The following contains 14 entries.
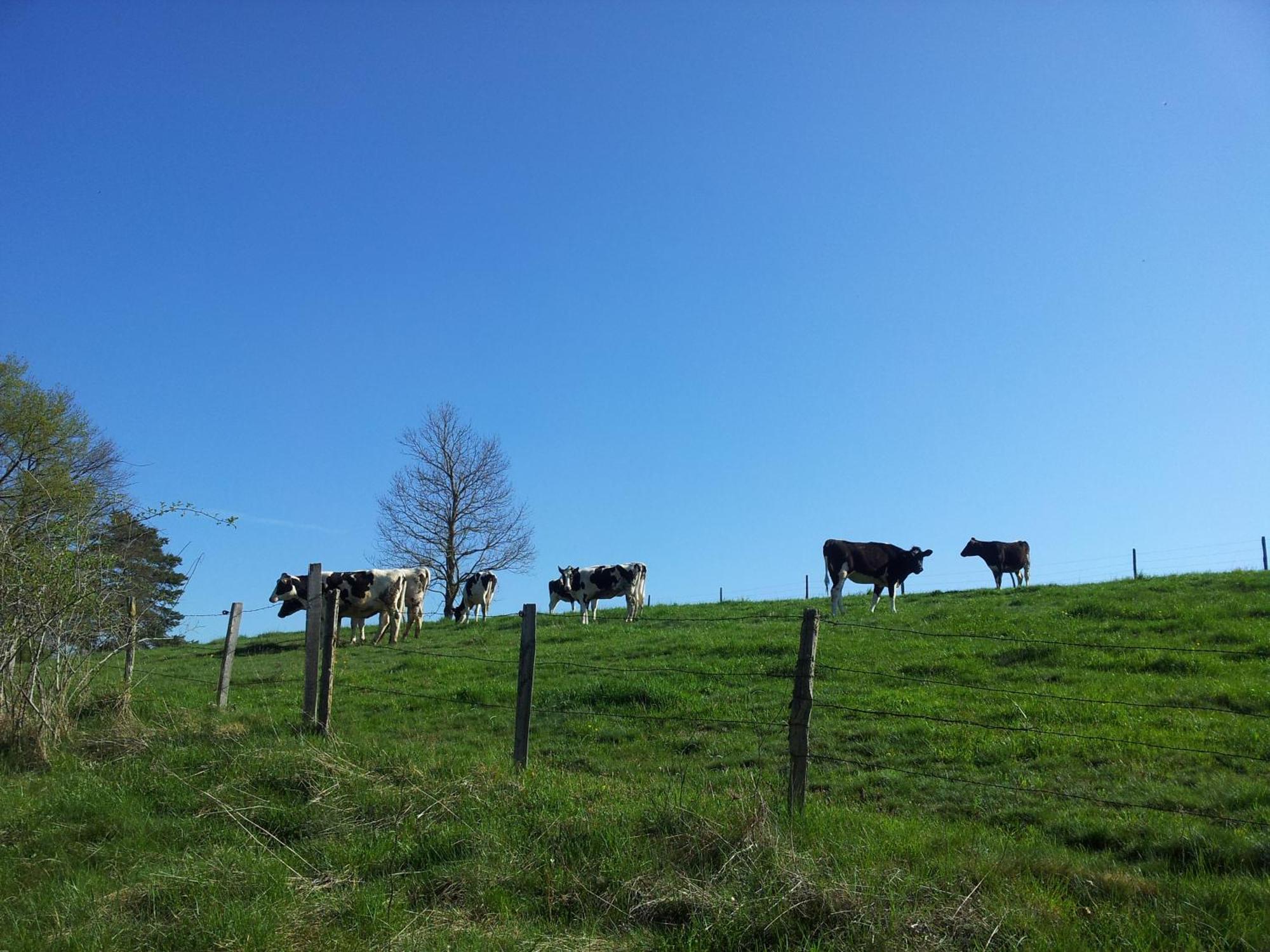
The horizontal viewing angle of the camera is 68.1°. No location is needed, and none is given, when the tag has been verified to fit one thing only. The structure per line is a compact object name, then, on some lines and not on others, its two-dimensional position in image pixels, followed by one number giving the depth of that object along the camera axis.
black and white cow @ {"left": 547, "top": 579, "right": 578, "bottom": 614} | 32.78
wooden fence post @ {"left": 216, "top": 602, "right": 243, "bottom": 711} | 14.18
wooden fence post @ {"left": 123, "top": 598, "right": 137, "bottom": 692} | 13.30
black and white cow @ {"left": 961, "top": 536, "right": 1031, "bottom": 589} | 39.66
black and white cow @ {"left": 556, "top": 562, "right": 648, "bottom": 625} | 31.53
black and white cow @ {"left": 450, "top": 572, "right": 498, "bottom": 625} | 36.25
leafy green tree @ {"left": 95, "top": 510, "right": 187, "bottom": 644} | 13.13
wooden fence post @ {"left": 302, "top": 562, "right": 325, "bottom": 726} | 11.43
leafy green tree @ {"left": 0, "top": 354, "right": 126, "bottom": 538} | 30.66
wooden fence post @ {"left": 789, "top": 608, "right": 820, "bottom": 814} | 7.43
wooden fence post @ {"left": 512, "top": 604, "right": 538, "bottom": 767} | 9.31
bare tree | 43.59
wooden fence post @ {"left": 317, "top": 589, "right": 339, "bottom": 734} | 10.95
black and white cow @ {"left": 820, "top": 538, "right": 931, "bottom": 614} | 26.58
